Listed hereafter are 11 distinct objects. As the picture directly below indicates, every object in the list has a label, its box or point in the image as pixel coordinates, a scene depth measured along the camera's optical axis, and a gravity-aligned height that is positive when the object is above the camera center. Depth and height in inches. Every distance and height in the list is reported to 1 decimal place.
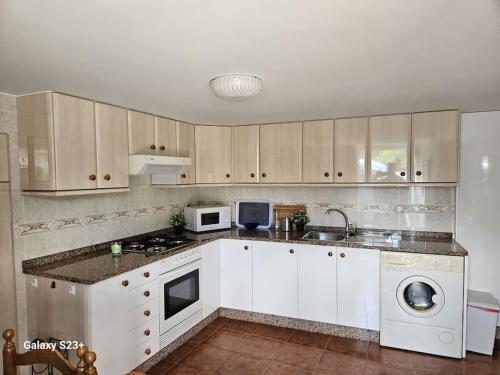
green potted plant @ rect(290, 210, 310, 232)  143.0 -19.7
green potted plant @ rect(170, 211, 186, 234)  146.7 -20.8
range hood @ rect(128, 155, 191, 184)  107.0 +3.6
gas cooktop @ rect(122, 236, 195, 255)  110.9 -25.1
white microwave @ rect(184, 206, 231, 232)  143.8 -18.9
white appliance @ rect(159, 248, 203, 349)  107.0 -41.9
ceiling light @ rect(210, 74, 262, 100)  75.0 +21.3
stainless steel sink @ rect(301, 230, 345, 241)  137.4 -26.2
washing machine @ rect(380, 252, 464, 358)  106.7 -43.4
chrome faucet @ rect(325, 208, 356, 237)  137.6 -21.6
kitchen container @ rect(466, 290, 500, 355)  108.3 -50.5
